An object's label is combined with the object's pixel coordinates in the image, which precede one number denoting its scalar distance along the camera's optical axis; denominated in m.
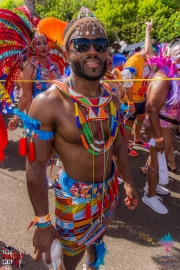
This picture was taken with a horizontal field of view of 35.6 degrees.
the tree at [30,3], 8.45
